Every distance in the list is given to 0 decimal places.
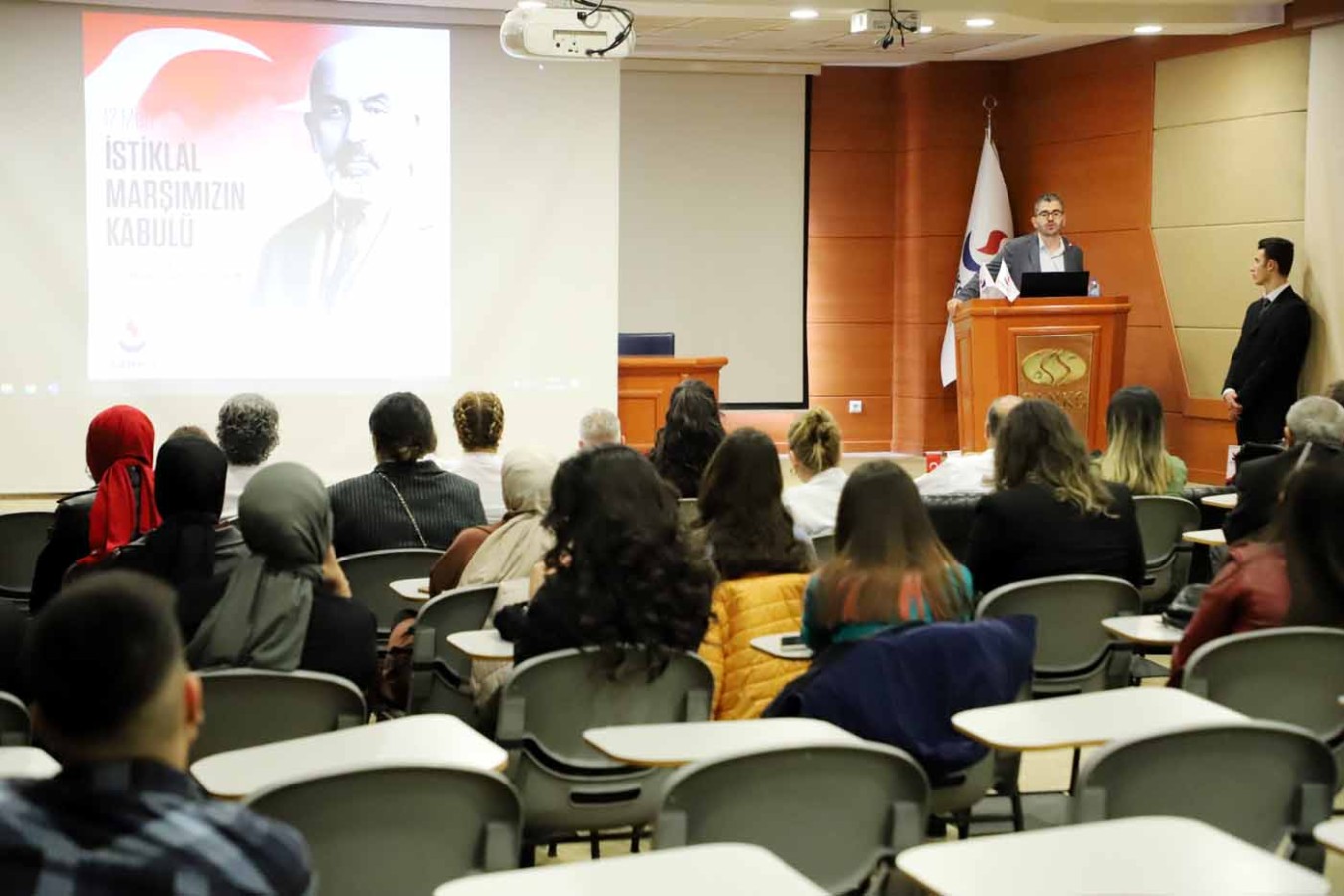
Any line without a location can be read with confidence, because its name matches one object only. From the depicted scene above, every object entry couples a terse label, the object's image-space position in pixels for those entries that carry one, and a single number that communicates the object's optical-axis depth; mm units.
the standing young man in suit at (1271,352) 9109
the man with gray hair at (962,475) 5895
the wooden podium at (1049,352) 9312
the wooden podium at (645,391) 10305
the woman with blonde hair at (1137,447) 5605
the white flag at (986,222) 12086
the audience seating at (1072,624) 3893
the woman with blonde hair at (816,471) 5137
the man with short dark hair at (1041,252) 9914
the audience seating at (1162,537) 5445
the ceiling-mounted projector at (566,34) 7996
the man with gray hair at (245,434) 5199
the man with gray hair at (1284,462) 4691
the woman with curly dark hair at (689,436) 5699
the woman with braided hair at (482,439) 5582
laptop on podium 9375
